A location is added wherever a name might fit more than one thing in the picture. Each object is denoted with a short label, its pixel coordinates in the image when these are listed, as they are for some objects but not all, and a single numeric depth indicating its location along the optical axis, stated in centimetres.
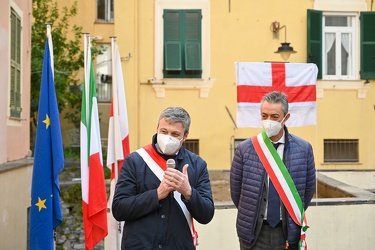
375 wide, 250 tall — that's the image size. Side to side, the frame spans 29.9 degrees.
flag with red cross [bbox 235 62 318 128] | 911
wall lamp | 1457
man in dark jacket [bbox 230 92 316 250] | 540
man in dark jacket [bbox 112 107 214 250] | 433
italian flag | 820
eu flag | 755
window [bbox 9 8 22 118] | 1037
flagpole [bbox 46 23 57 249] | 790
